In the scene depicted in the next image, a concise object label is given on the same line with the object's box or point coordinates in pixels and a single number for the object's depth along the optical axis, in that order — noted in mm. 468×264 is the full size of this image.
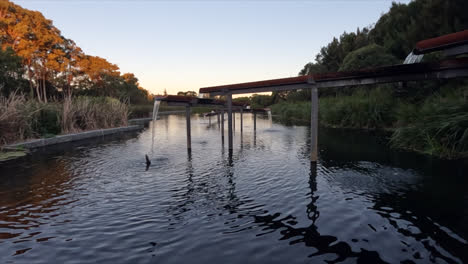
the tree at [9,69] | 26352
